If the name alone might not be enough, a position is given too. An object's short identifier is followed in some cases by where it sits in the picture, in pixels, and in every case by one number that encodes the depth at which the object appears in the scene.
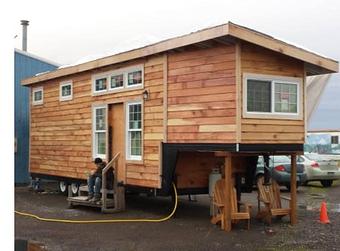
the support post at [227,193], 9.39
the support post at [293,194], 10.24
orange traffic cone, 10.45
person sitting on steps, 11.70
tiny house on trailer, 9.38
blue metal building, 19.47
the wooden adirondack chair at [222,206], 9.50
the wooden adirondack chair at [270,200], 10.23
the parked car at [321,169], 19.31
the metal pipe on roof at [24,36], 24.19
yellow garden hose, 10.21
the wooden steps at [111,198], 11.48
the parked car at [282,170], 17.35
